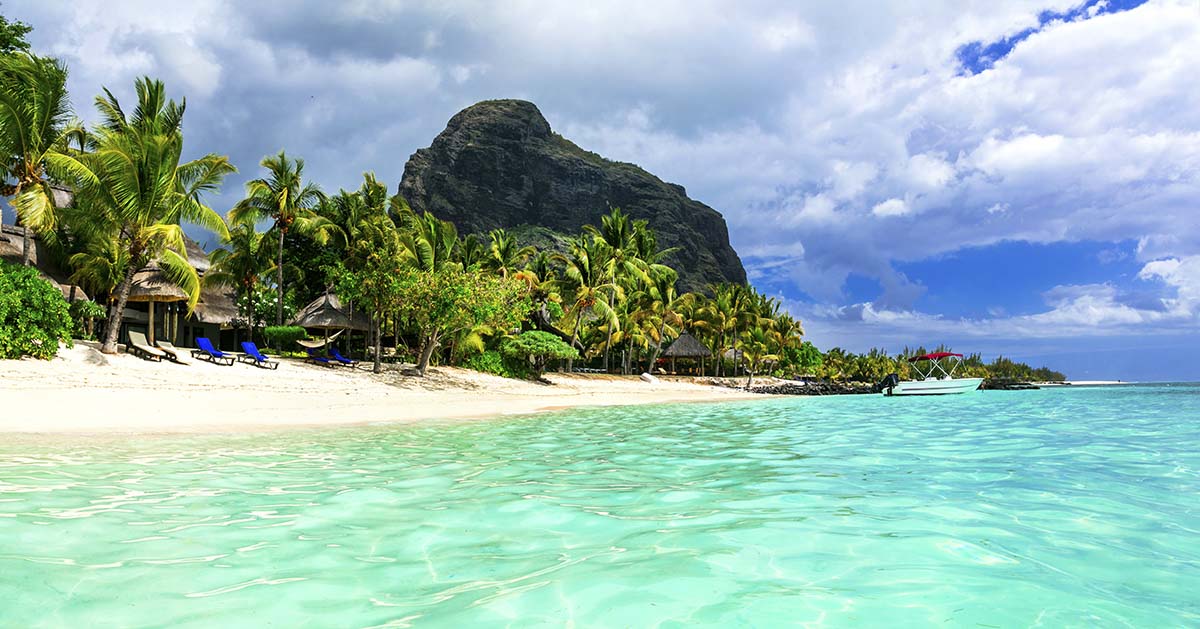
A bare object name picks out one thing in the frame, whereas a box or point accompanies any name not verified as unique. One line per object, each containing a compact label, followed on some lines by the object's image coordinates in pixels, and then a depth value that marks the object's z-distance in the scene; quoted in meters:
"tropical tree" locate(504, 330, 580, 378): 28.92
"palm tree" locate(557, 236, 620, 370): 34.94
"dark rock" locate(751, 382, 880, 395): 40.99
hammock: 26.17
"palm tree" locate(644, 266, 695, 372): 41.66
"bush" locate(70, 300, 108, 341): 22.00
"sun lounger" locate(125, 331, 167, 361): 19.59
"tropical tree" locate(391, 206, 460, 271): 28.55
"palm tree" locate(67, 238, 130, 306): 21.11
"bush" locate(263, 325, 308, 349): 28.72
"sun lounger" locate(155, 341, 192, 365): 19.72
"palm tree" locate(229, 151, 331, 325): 31.09
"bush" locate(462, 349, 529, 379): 29.67
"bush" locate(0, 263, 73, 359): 15.09
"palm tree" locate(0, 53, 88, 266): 17.55
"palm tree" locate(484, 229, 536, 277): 42.66
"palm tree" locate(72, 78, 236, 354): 18.78
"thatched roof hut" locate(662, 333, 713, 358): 47.75
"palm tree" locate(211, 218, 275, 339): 33.00
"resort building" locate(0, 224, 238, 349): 25.72
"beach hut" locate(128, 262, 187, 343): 25.56
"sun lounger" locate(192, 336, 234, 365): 21.30
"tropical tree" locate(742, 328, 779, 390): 47.44
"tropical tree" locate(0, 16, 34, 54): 22.59
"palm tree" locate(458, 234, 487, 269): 41.37
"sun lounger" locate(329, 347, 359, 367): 25.42
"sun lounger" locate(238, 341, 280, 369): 22.05
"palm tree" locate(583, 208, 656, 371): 37.44
